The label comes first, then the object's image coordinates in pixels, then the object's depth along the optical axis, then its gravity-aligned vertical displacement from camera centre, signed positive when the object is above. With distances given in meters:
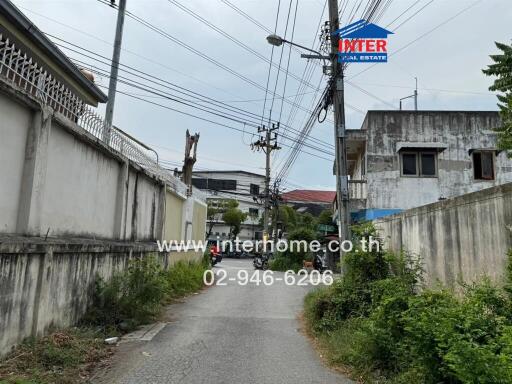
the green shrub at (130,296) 7.69 -0.84
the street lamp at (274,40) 11.31 +5.45
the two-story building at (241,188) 55.09 +8.41
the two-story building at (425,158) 17.73 +4.03
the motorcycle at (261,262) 27.83 -0.53
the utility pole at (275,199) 36.99 +4.65
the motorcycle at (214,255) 26.51 -0.16
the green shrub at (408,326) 3.46 -0.71
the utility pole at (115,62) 12.72 +5.43
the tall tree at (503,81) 5.33 +2.27
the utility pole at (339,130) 10.39 +2.99
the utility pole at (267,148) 33.47 +8.08
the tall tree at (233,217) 47.16 +3.80
